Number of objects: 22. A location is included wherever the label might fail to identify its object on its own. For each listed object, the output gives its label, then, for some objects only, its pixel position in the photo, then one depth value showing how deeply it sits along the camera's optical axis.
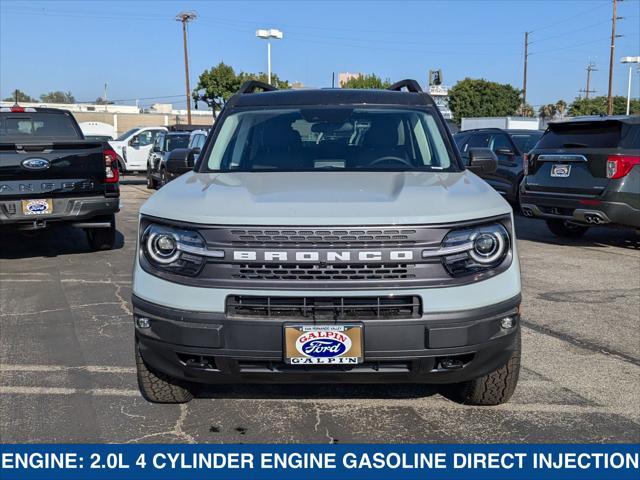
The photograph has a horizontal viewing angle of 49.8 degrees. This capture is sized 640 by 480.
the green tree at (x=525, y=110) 69.63
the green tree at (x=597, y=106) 71.52
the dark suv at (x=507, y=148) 13.23
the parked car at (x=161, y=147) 19.45
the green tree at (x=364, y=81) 66.19
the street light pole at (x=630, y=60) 50.75
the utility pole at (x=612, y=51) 45.07
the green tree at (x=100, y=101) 124.06
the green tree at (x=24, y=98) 97.88
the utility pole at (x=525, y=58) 66.31
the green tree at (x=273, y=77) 58.26
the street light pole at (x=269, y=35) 36.84
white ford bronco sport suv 3.10
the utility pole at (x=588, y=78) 96.09
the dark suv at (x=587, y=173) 8.68
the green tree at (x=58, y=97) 122.75
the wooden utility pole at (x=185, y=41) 46.34
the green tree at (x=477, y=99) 72.50
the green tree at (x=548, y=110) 78.62
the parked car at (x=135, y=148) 23.50
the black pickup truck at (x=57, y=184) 7.96
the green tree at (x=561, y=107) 75.31
